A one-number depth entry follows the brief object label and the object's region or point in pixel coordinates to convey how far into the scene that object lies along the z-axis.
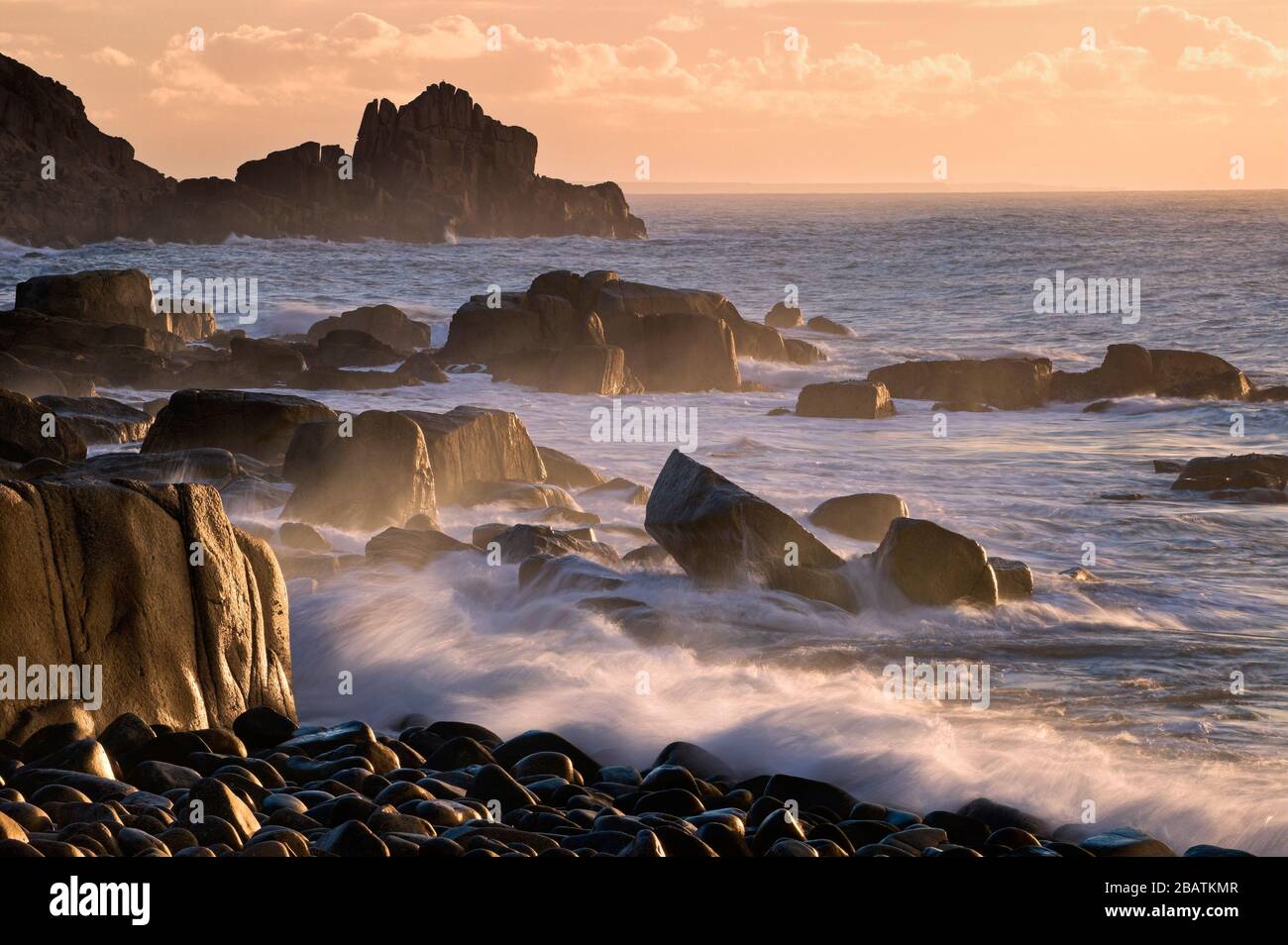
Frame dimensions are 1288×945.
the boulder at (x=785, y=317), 39.38
